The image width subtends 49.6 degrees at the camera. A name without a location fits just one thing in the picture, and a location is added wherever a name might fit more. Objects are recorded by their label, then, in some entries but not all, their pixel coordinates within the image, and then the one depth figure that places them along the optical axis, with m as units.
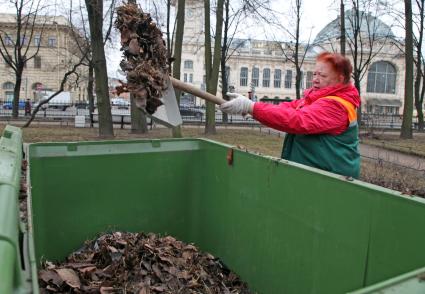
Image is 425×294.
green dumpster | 1.96
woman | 2.62
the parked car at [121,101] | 42.34
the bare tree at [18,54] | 23.98
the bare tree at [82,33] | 22.23
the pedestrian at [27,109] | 28.82
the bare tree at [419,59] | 25.45
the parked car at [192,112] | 29.95
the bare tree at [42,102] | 16.66
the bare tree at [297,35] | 27.20
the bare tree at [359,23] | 23.56
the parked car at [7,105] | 32.24
